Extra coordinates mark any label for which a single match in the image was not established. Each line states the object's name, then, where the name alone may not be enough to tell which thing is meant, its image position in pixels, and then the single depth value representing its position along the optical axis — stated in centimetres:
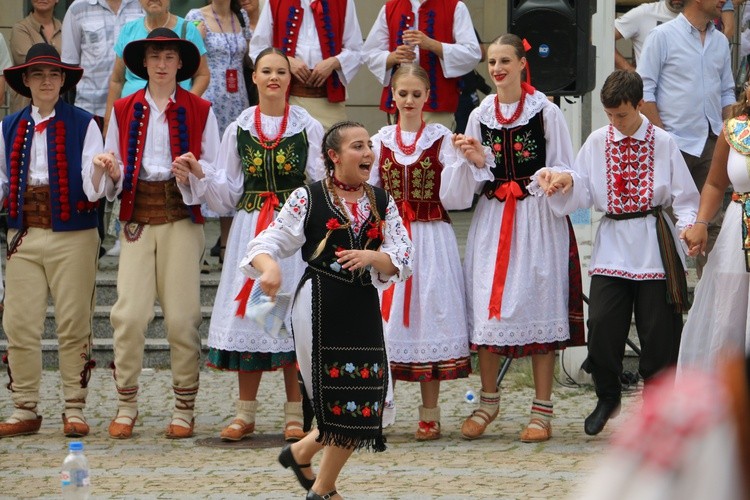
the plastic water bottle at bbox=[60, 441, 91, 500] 1012
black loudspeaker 1662
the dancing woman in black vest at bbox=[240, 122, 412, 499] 1190
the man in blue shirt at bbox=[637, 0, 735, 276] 1848
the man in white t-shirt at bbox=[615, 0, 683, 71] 2117
